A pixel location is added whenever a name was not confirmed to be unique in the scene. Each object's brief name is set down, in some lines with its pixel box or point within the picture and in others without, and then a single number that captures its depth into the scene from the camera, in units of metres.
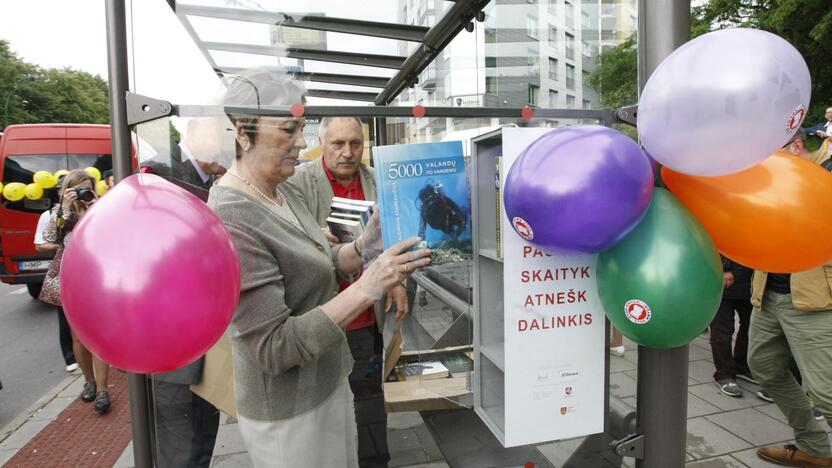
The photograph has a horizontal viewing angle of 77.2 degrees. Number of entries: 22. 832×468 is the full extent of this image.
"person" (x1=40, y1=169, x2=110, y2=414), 4.20
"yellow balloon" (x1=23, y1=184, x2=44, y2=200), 6.80
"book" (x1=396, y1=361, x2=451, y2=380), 1.79
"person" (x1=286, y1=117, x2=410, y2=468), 1.56
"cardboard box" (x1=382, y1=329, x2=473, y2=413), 1.80
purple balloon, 1.26
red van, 7.94
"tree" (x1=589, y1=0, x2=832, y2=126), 10.47
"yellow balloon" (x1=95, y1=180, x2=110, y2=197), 5.44
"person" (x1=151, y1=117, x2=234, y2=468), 1.49
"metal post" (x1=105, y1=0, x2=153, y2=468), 1.45
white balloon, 1.22
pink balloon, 1.03
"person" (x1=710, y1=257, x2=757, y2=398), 4.05
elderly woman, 1.38
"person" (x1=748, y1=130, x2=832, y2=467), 2.71
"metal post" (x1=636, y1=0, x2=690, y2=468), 1.69
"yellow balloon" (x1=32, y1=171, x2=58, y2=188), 6.66
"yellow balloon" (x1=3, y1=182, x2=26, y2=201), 7.16
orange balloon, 1.34
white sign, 1.57
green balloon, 1.35
